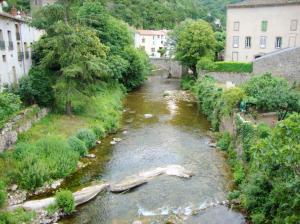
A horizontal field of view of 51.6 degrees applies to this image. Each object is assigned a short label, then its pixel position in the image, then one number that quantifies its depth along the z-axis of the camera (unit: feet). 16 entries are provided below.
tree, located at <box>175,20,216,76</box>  142.31
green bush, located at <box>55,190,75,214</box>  49.78
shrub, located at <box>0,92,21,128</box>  52.03
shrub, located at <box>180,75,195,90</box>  153.13
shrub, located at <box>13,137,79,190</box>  56.08
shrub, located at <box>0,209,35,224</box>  44.75
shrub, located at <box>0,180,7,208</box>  48.65
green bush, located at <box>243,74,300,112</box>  73.36
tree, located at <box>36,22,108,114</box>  81.35
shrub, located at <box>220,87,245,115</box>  78.64
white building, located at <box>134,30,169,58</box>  273.75
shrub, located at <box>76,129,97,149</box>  75.36
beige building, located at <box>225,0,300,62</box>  131.54
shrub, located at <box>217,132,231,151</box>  75.20
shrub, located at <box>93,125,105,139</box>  82.73
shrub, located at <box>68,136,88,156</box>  70.13
